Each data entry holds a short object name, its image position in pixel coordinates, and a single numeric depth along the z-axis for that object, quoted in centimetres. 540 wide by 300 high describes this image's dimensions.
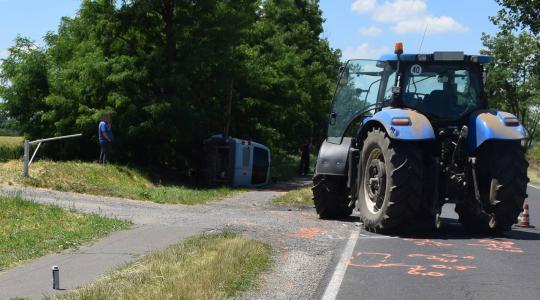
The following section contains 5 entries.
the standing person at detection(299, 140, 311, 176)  3812
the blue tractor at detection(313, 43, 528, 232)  1113
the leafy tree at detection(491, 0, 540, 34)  2870
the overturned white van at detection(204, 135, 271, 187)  2642
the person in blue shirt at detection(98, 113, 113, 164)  1978
